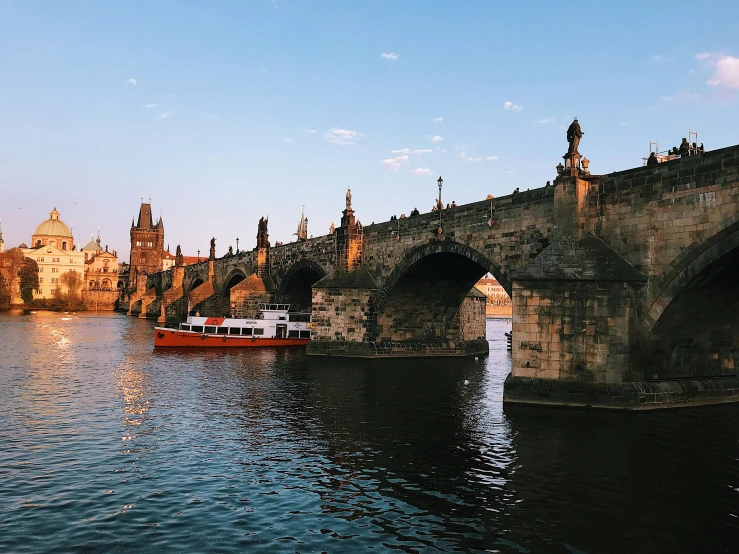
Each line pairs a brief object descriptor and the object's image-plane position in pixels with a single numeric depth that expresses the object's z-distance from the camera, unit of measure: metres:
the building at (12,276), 132.00
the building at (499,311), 188.25
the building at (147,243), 182.12
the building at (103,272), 185.00
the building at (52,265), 153.38
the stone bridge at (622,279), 18.73
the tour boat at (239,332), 47.34
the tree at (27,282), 135.88
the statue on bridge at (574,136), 22.86
